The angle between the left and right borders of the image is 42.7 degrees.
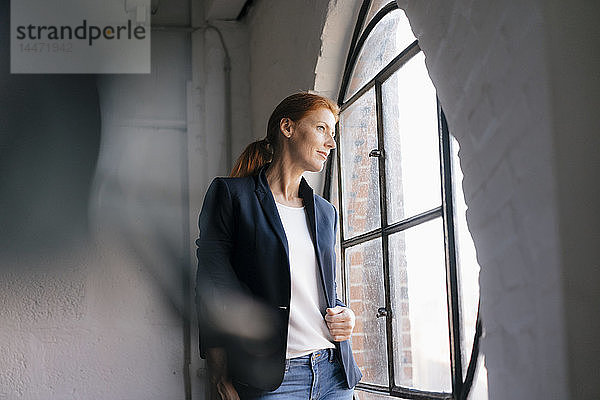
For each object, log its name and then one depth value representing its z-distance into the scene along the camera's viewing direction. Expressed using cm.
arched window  249
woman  201
